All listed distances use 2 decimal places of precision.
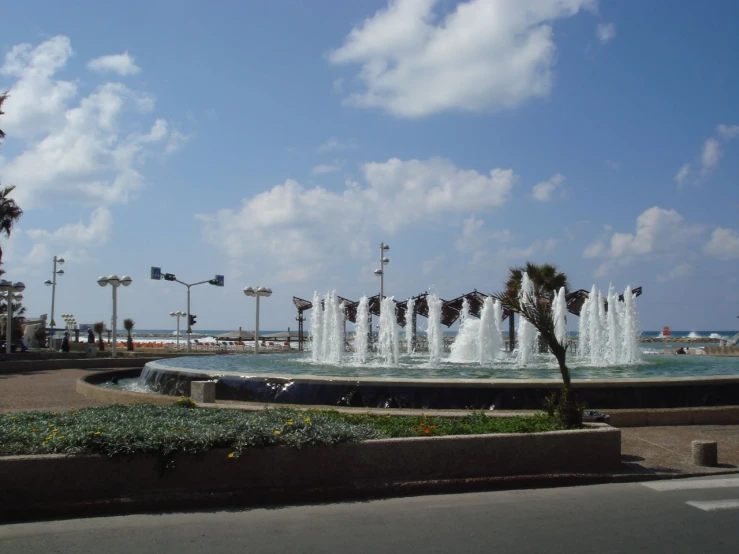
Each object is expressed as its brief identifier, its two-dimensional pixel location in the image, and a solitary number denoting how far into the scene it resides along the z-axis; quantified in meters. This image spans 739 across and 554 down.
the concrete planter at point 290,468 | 6.85
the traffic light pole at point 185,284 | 45.58
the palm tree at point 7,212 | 38.84
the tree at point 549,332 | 8.87
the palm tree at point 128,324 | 60.16
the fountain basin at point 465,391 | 12.63
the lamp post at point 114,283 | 35.50
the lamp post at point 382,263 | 36.43
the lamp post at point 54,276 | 58.96
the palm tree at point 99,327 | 60.48
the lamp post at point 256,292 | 38.06
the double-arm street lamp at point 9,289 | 35.57
